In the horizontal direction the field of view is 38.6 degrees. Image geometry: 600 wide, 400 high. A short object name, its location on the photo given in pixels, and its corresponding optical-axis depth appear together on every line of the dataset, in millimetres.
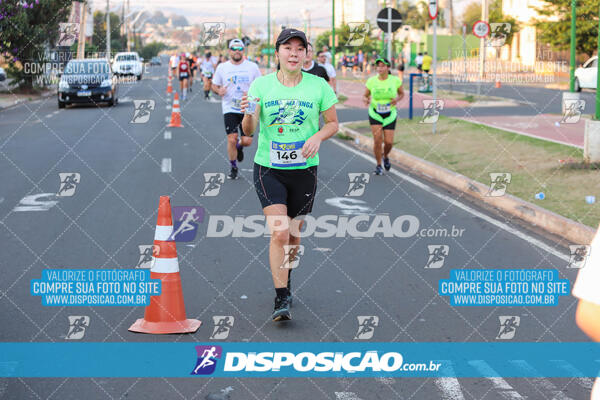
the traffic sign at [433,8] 18391
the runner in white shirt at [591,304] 5312
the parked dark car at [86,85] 29359
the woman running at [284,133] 6160
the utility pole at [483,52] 45531
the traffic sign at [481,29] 24120
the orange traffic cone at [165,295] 5891
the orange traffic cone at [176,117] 22234
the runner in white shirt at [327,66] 17933
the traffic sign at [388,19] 19344
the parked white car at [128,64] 49688
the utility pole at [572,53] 19434
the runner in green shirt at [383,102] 13219
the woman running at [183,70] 30781
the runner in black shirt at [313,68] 13344
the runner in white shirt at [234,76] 12422
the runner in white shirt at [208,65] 24375
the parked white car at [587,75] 36031
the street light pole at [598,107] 12972
